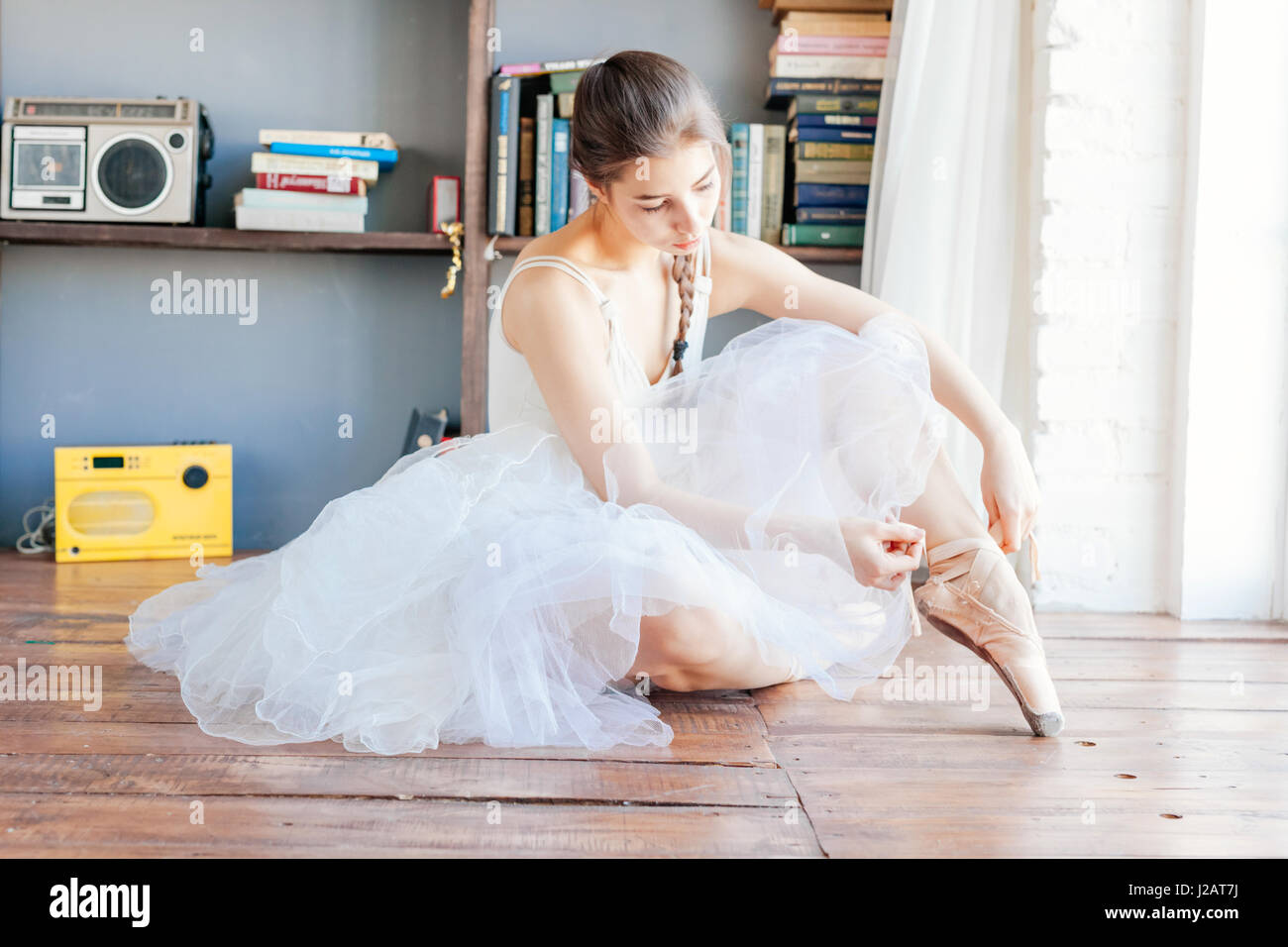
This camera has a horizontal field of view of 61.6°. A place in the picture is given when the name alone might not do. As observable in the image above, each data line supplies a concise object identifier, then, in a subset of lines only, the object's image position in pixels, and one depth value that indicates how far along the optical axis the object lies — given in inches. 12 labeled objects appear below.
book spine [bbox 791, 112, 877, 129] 86.7
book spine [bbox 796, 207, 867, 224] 87.4
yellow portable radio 85.9
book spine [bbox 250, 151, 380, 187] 86.7
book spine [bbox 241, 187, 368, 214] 86.1
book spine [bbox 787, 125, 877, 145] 86.7
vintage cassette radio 85.4
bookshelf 85.4
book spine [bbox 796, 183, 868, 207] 87.3
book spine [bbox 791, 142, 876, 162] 86.7
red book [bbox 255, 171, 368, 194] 86.6
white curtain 74.9
